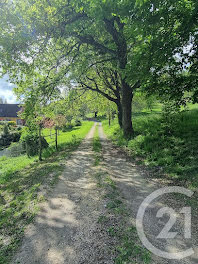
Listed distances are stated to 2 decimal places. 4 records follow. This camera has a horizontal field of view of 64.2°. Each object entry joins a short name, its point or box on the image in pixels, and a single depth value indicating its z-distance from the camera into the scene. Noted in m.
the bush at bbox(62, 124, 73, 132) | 45.65
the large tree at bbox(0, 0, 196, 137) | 6.25
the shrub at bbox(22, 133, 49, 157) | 14.50
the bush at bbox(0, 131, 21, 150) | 26.97
